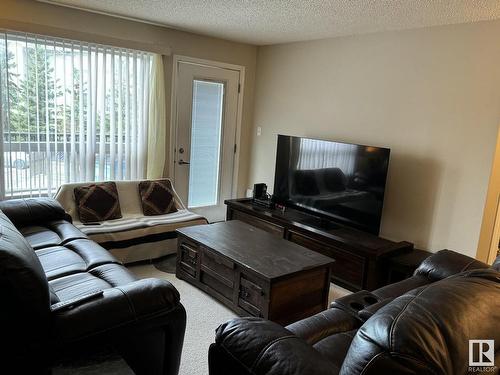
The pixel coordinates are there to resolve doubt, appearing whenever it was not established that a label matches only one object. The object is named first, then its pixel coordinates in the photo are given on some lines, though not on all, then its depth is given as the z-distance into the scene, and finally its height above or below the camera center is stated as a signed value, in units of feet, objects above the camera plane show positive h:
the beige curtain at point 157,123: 13.79 -0.12
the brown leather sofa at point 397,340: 2.94 -1.61
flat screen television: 11.27 -1.48
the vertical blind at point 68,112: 11.34 +0.04
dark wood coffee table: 8.37 -3.30
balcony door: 14.94 -0.51
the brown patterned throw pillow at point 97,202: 11.60 -2.62
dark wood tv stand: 10.48 -3.14
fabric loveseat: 10.99 -3.16
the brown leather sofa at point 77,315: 4.46 -2.66
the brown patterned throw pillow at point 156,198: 12.87 -2.59
